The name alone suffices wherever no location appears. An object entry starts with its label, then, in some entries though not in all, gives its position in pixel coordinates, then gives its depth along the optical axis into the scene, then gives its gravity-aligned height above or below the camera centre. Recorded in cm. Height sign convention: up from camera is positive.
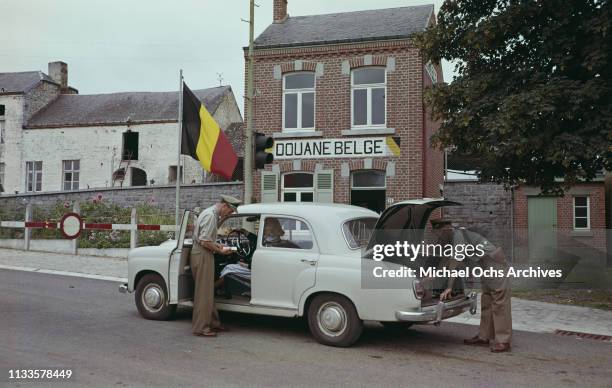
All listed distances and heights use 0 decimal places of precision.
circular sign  1691 -10
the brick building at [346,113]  1852 +367
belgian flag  1421 +207
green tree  960 +249
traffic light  1171 +151
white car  670 -63
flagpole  1464 +264
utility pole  1202 +142
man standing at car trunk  699 -70
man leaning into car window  737 -57
